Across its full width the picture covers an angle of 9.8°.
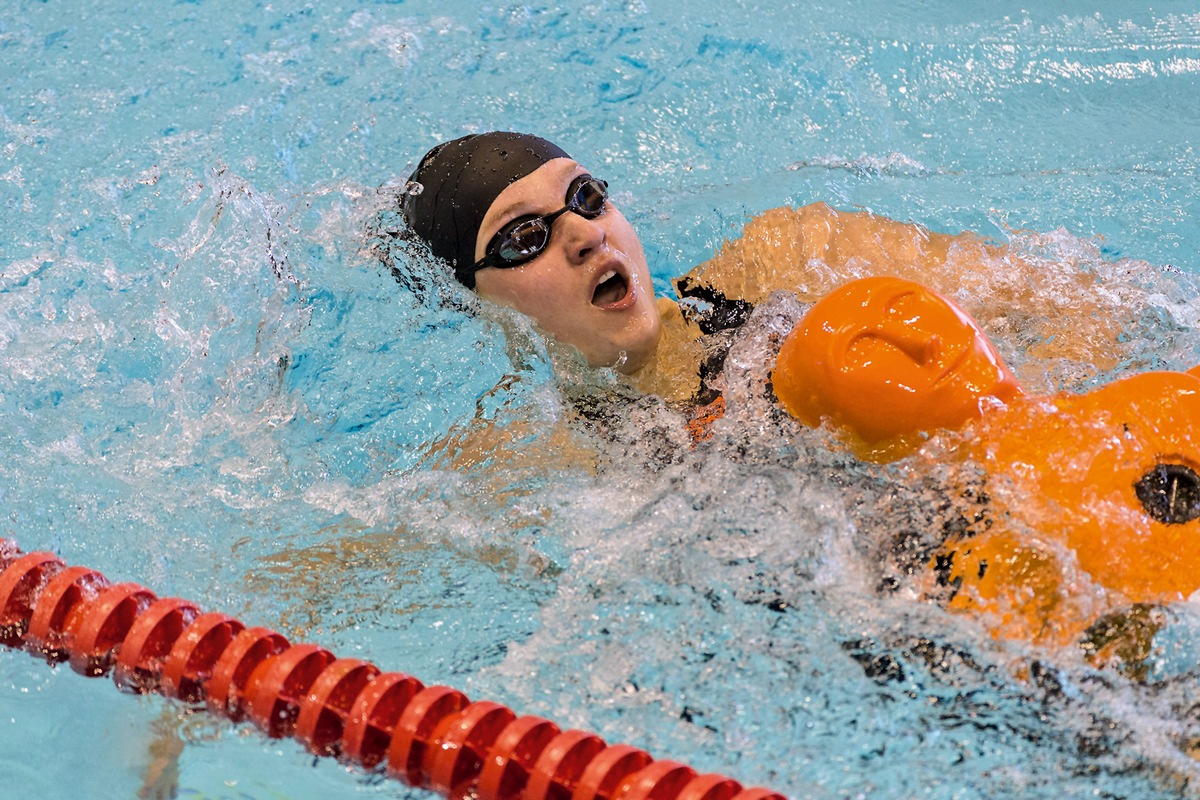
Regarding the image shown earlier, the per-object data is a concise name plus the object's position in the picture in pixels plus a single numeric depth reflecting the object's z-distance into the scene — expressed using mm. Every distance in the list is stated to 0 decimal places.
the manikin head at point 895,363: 6257
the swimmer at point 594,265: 6556
